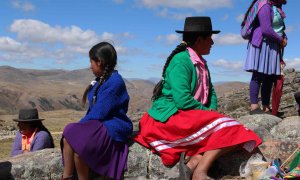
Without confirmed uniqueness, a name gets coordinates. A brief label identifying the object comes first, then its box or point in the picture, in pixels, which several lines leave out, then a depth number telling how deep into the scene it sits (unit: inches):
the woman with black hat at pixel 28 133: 271.7
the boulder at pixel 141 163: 219.9
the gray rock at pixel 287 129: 272.9
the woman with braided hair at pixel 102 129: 204.1
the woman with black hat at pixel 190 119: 205.3
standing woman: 295.7
